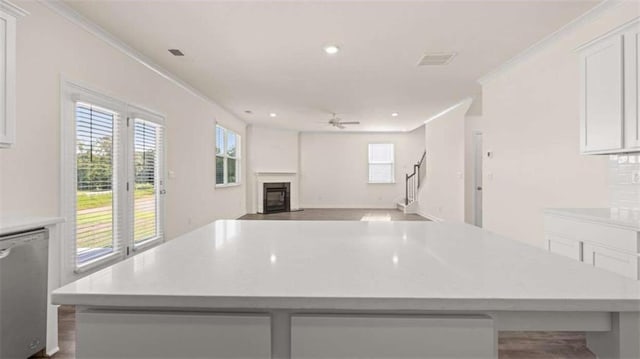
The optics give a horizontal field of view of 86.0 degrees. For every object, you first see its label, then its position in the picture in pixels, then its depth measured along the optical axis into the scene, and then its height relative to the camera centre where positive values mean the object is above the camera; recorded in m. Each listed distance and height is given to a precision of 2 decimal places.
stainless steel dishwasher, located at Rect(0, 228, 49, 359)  1.83 -0.64
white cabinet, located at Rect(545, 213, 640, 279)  2.09 -0.44
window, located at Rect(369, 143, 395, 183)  11.70 +0.60
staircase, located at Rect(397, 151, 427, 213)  10.07 -0.27
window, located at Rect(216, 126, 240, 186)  7.69 +0.53
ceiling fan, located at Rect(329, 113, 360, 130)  8.02 +1.36
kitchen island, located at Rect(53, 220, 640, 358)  0.73 -0.30
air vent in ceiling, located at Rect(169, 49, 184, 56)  4.02 +1.50
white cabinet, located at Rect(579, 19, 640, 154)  2.41 +0.66
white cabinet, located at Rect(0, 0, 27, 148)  2.07 +0.65
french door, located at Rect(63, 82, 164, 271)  3.13 +0.01
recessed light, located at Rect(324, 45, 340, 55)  3.87 +1.49
